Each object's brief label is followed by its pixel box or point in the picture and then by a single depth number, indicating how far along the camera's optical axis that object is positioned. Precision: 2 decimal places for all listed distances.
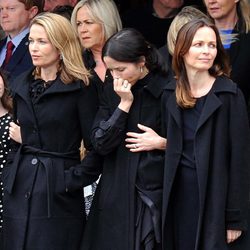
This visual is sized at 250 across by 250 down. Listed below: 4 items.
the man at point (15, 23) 11.85
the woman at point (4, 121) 10.34
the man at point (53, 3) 13.62
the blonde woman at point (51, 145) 9.59
